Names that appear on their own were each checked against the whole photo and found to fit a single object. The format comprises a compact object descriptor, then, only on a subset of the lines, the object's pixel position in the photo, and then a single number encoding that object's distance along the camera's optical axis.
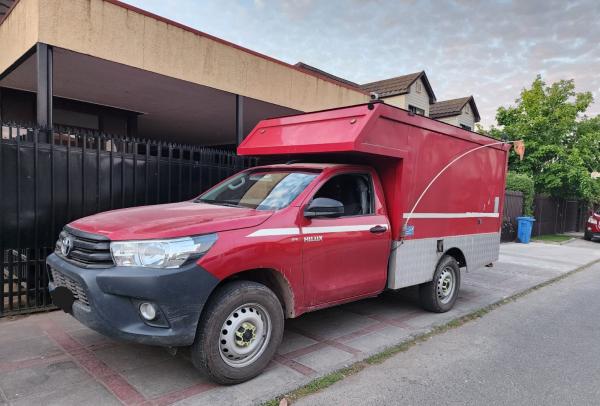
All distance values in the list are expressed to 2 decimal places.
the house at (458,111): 24.67
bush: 16.45
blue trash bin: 15.64
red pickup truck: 3.20
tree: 17.81
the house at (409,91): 20.88
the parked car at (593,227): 17.52
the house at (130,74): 6.61
